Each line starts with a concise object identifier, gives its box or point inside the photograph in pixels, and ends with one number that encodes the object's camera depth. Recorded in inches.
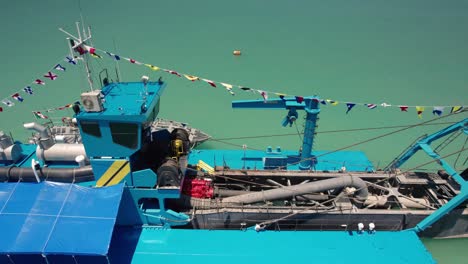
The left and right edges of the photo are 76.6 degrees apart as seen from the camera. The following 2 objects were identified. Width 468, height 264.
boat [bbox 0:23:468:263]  308.0
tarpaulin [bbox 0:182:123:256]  285.7
